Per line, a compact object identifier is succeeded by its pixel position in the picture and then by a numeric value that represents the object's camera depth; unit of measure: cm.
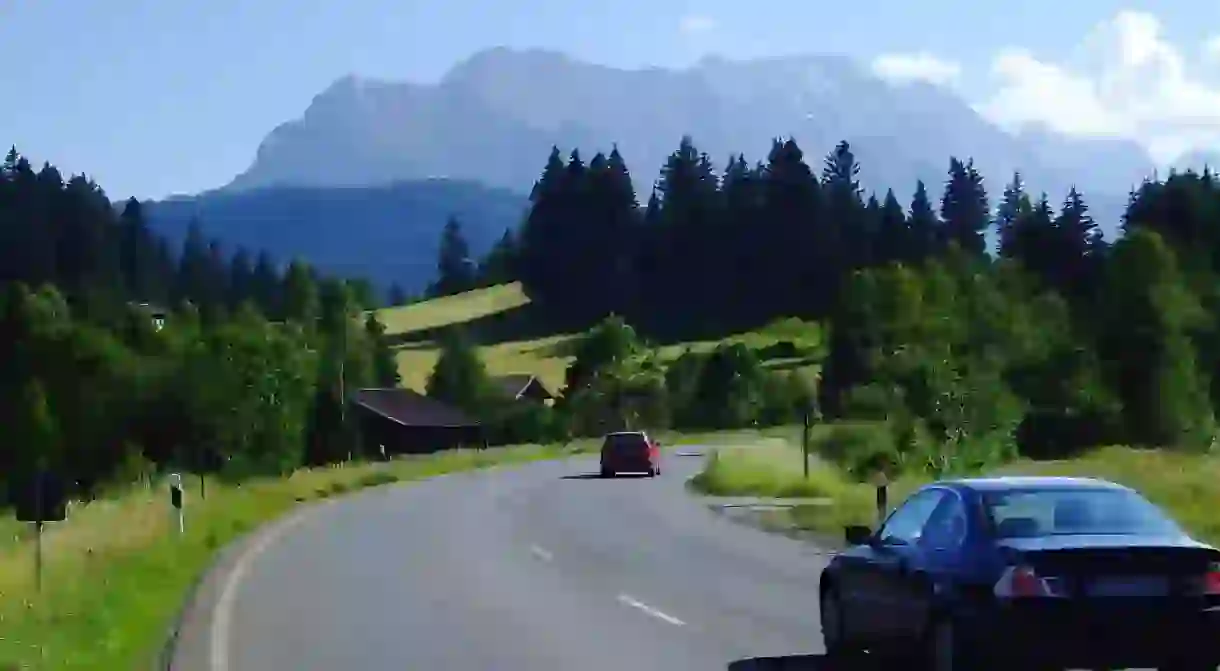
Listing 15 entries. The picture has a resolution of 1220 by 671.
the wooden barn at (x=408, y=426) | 11175
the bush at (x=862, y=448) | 4713
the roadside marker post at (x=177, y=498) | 2862
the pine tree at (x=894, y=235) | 13912
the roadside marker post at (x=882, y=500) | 2658
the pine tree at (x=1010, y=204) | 16340
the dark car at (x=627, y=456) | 5481
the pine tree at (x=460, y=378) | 12081
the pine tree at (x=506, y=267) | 18188
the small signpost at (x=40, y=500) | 1934
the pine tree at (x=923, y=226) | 13988
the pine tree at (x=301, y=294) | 13912
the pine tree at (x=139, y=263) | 14350
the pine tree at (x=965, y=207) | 15575
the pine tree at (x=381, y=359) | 13200
